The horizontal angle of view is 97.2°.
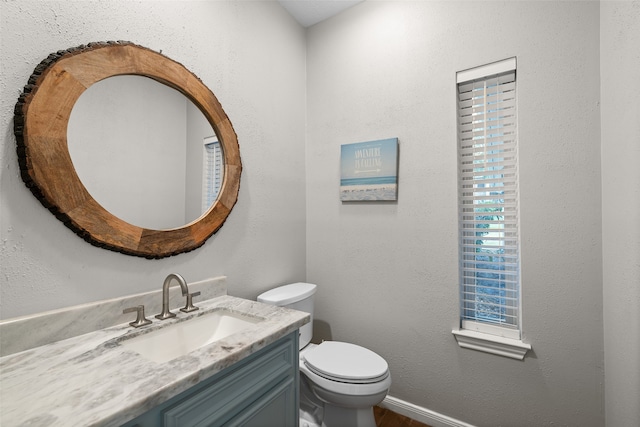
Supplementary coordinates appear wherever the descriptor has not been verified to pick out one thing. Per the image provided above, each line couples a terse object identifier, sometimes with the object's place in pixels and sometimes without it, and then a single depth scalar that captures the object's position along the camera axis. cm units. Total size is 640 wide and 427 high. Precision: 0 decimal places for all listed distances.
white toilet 134
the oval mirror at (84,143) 92
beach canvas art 182
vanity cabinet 76
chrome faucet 115
